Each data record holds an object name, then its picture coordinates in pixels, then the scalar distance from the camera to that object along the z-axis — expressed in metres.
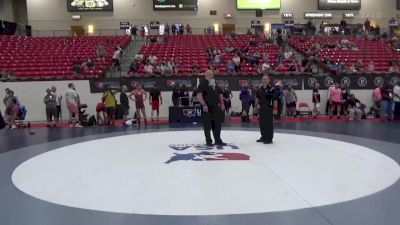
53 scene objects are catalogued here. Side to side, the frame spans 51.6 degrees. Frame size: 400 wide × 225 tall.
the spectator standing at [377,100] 15.10
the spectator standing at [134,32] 26.92
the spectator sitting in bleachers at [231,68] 17.93
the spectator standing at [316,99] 15.98
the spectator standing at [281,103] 14.53
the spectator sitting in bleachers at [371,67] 17.90
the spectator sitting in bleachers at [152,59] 19.36
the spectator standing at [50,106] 13.79
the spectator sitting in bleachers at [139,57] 19.78
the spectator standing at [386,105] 13.89
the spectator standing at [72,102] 14.00
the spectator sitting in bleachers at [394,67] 17.42
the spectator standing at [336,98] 15.05
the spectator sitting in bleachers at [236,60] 18.75
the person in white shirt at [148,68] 17.87
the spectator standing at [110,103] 13.58
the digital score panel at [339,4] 29.78
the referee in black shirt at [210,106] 8.33
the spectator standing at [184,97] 15.26
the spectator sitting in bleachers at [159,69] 17.08
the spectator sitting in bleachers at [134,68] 18.29
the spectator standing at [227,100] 14.94
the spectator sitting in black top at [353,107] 14.52
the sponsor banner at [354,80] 16.64
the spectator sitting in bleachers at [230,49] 21.76
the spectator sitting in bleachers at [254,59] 19.56
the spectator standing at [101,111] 14.02
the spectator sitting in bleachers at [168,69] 17.47
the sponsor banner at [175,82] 16.41
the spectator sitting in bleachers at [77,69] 17.81
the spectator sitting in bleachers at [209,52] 20.91
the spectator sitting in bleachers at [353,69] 17.48
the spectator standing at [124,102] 14.29
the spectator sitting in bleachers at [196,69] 17.33
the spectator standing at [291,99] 15.56
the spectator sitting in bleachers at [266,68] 17.35
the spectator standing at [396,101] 13.72
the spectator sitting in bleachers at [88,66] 18.52
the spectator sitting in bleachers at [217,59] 19.69
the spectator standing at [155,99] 15.13
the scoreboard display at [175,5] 29.09
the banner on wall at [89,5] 28.88
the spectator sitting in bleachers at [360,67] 18.31
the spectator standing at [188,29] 28.33
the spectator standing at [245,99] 14.80
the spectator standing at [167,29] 28.22
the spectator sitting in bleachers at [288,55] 20.21
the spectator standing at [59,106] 15.33
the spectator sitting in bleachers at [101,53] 20.42
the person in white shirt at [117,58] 19.18
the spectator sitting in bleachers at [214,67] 18.25
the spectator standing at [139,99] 13.59
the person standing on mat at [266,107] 8.59
